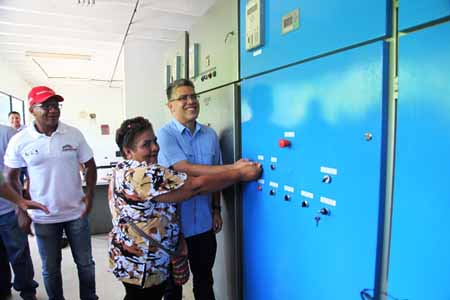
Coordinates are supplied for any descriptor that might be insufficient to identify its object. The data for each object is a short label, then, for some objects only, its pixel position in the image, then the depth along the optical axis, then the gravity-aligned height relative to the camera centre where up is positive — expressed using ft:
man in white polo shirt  6.27 -1.00
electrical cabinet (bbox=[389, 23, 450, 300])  2.40 -0.34
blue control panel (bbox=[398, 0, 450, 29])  2.34 +0.94
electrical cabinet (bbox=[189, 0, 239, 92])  5.51 +1.66
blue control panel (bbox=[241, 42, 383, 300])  3.05 -0.51
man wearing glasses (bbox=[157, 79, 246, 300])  5.38 -0.55
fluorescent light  15.58 +3.94
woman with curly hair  4.27 -1.12
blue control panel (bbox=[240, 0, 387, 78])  2.98 +1.14
